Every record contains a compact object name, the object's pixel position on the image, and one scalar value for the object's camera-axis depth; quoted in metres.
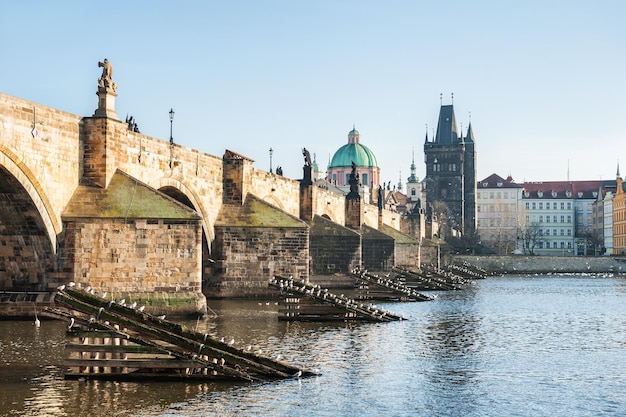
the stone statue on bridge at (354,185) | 67.84
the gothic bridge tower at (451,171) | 161.25
